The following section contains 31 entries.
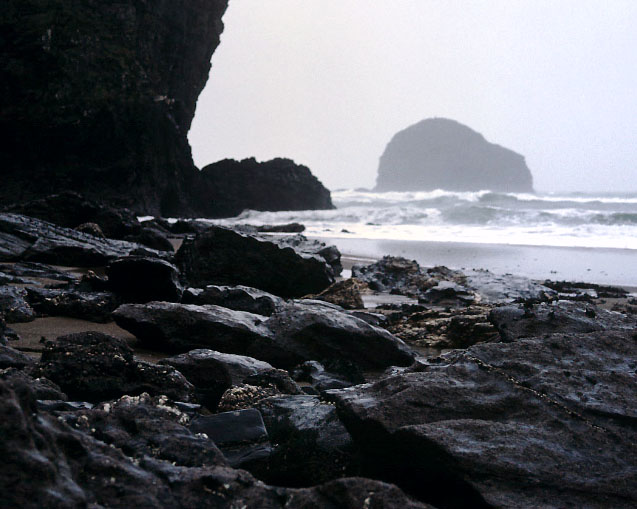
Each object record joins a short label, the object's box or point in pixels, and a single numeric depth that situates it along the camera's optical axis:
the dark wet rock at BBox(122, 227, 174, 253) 10.41
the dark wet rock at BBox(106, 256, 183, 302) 4.36
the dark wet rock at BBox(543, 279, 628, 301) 6.75
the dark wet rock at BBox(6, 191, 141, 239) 11.82
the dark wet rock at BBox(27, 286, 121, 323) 3.94
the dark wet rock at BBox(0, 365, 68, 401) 1.88
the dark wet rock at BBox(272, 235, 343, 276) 8.49
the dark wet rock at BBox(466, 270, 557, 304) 6.10
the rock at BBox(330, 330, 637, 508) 1.56
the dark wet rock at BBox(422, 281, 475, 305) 5.97
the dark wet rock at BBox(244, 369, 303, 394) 2.48
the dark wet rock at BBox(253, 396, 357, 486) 1.80
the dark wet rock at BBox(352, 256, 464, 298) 7.25
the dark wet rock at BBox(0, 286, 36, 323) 3.62
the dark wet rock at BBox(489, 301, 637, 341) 2.98
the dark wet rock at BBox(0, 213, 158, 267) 6.97
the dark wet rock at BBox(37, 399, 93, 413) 1.77
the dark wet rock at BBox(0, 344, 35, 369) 2.28
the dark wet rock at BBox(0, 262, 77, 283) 5.69
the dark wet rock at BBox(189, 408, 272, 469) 1.78
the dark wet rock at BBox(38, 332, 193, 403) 2.13
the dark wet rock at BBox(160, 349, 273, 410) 2.59
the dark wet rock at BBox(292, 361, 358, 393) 2.82
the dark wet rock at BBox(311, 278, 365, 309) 5.62
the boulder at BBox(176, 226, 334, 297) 6.11
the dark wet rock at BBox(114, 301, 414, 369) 3.21
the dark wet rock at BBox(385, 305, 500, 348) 4.05
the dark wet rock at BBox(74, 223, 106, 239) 9.97
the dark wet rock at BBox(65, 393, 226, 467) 1.42
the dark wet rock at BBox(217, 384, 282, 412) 2.26
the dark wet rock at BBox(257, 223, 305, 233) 20.46
